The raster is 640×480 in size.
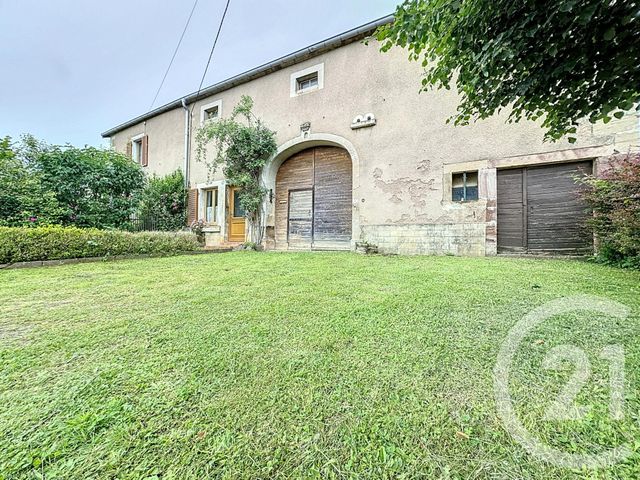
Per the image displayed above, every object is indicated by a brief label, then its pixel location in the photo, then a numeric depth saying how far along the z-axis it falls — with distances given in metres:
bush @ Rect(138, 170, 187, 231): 9.80
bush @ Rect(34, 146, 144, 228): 6.59
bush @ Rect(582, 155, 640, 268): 3.63
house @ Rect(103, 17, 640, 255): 5.12
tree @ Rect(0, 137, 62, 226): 5.74
